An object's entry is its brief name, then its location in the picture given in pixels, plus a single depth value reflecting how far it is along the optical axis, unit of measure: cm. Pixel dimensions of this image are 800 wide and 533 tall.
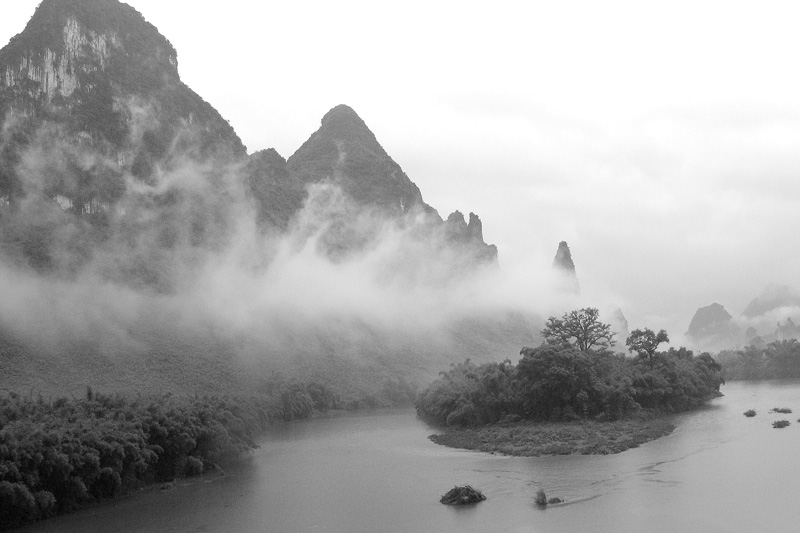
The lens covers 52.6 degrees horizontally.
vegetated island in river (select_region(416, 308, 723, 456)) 5188
